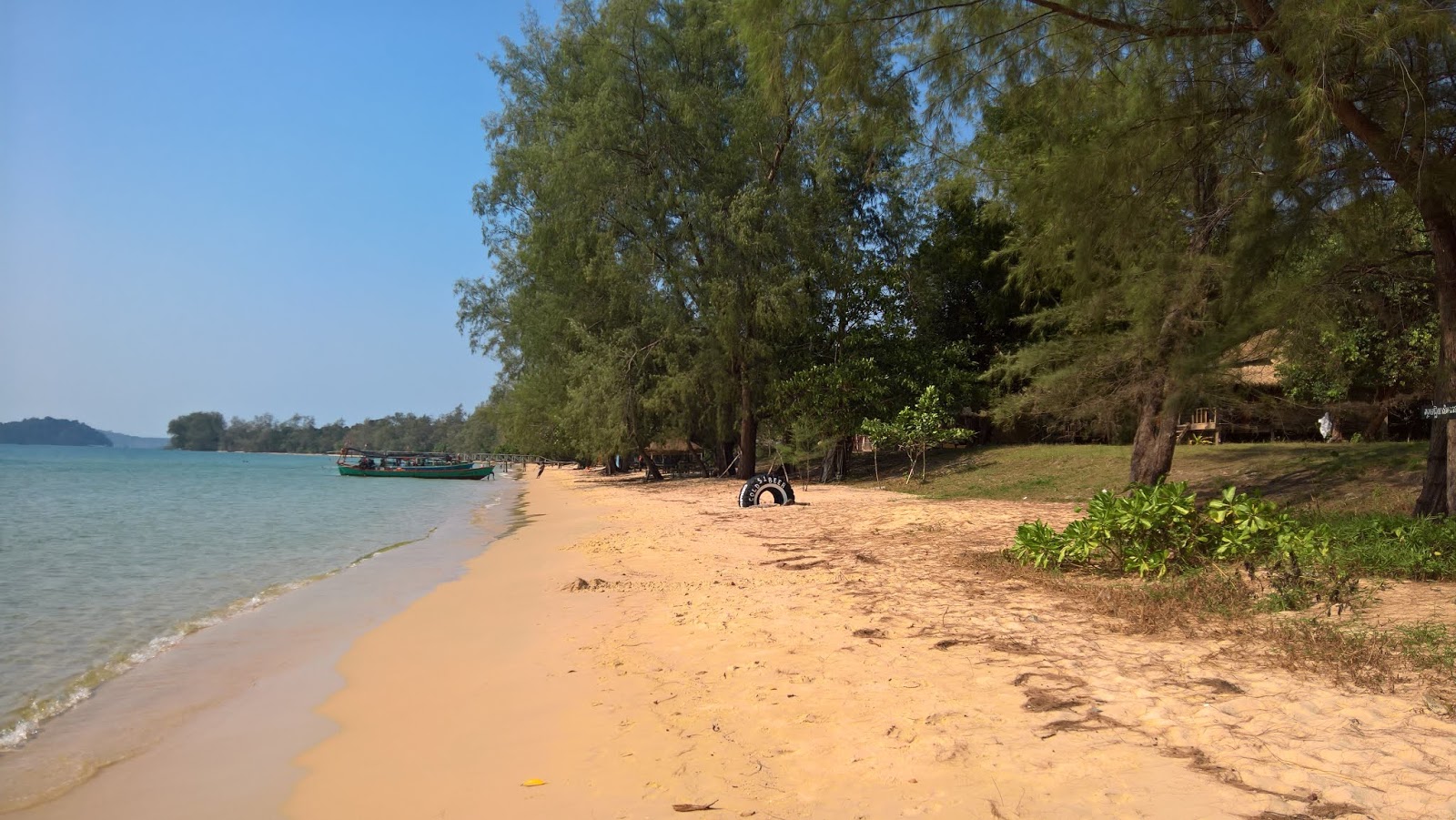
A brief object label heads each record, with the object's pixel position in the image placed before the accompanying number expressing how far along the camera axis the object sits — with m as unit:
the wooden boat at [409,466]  51.62
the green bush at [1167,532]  6.62
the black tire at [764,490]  16.28
